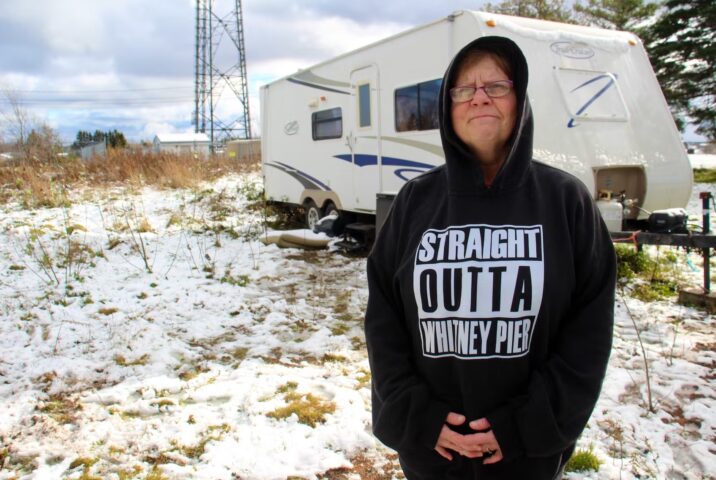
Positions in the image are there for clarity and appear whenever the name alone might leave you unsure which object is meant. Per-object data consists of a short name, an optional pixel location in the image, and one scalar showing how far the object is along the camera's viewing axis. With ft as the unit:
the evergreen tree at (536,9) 56.44
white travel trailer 18.02
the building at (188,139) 146.07
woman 4.71
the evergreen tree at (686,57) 42.19
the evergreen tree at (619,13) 50.16
